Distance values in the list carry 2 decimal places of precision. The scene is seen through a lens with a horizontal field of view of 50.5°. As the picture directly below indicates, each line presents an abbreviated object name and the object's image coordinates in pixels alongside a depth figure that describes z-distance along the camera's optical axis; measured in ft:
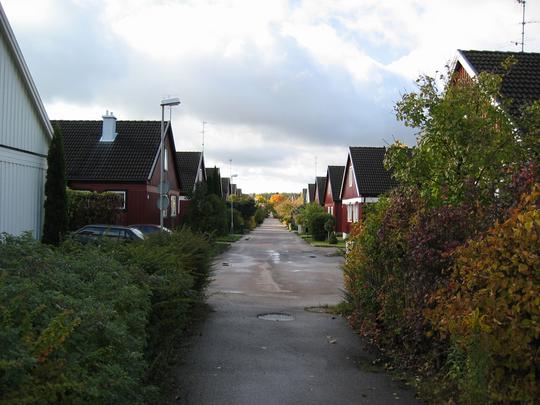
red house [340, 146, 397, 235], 119.70
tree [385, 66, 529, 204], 28.17
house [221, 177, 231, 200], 268.97
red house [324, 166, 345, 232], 156.25
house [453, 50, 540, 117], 47.57
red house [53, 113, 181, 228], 93.97
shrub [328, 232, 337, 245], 120.24
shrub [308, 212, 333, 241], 132.16
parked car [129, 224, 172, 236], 75.28
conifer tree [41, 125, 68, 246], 52.29
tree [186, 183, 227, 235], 109.60
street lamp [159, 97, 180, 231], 64.13
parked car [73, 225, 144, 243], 59.37
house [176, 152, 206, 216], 145.79
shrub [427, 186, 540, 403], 12.39
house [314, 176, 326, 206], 209.46
